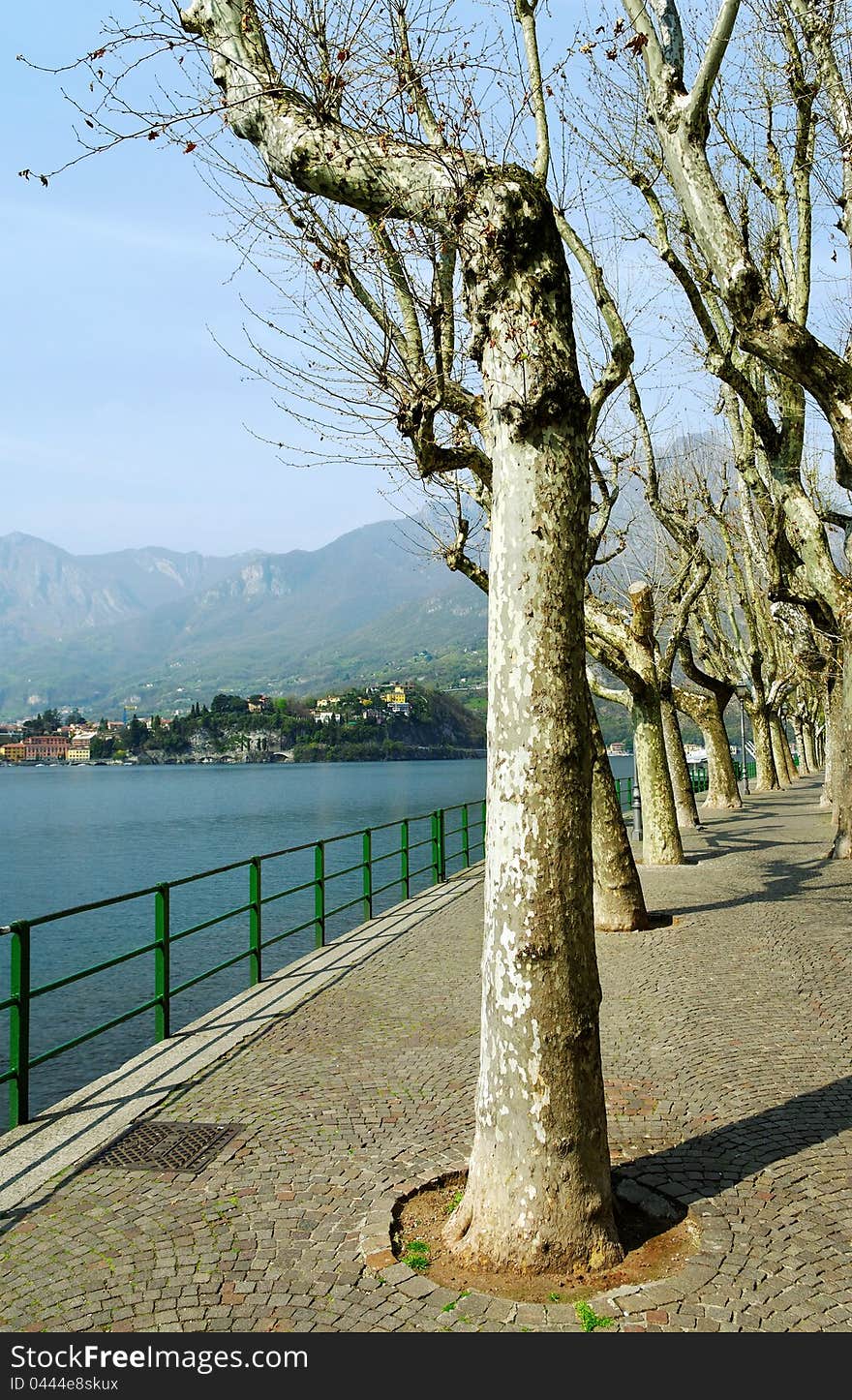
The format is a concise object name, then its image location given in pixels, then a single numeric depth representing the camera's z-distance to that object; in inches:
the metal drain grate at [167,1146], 209.8
